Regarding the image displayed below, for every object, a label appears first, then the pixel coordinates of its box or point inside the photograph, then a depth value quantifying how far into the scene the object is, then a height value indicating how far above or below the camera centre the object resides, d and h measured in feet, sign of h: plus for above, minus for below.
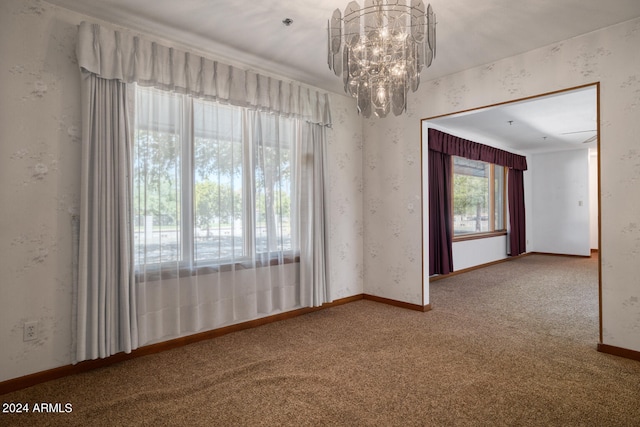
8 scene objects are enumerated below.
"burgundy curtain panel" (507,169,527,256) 25.23 -0.18
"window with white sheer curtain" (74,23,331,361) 8.09 +0.40
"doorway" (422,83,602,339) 15.69 +3.28
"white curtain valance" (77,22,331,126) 8.08 +3.88
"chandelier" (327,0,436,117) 6.52 +3.19
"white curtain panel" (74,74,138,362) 7.87 -0.35
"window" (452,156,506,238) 21.52 +0.88
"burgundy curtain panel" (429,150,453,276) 17.72 -0.29
